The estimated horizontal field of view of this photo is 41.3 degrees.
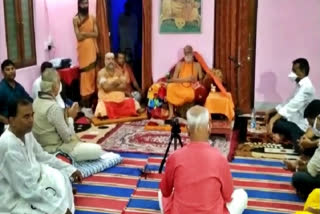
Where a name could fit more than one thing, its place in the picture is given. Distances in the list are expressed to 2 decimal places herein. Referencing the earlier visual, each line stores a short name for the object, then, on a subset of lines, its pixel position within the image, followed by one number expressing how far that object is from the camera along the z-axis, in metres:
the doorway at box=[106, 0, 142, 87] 7.02
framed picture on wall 6.47
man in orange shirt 2.34
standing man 6.63
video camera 3.99
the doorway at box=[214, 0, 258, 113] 6.37
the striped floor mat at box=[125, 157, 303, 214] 3.37
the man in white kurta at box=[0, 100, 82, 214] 2.66
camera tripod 4.00
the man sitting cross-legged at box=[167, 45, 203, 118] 6.06
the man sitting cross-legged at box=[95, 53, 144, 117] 6.18
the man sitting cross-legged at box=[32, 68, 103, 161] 3.59
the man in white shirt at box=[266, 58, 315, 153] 4.75
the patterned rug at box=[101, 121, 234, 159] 4.79
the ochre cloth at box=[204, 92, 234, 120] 5.72
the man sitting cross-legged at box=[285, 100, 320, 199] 3.35
